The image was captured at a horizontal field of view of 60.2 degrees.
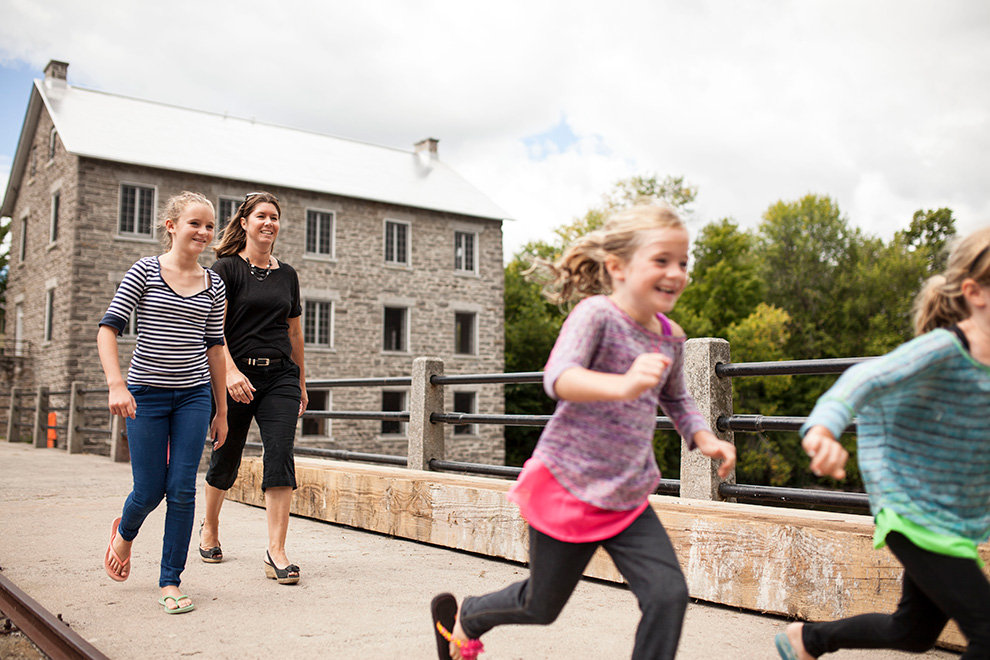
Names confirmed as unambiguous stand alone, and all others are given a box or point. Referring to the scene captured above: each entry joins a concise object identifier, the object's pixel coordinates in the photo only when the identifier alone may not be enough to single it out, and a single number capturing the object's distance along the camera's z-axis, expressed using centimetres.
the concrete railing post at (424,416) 734
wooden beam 377
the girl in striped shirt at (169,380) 411
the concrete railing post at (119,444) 1438
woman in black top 491
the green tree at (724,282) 4594
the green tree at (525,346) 3756
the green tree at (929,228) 5166
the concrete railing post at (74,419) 1695
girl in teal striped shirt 231
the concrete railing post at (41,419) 1981
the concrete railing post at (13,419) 2227
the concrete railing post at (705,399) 505
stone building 2652
